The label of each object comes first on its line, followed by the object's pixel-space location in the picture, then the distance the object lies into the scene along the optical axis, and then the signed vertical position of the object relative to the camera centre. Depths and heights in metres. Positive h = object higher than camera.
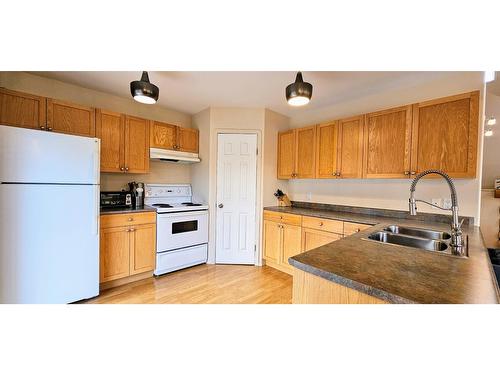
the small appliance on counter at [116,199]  2.52 -0.25
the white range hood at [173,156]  2.75 +0.35
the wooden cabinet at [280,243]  2.58 -0.80
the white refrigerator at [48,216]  1.61 -0.33
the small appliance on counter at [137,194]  2.74 -0.19
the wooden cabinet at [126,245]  2.17 -0.74
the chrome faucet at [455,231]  1.13 -0.25
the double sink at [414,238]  1.36 -0.39
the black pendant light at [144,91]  1.77 +0.78
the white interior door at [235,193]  3.03 -0.17
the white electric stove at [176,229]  2.57 -0.64
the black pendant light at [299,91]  1.70 +0.77
